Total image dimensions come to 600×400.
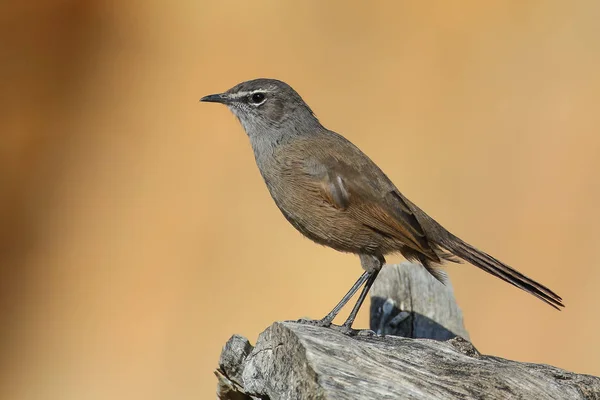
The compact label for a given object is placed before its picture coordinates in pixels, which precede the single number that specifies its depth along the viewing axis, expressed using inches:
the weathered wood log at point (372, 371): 247.9
